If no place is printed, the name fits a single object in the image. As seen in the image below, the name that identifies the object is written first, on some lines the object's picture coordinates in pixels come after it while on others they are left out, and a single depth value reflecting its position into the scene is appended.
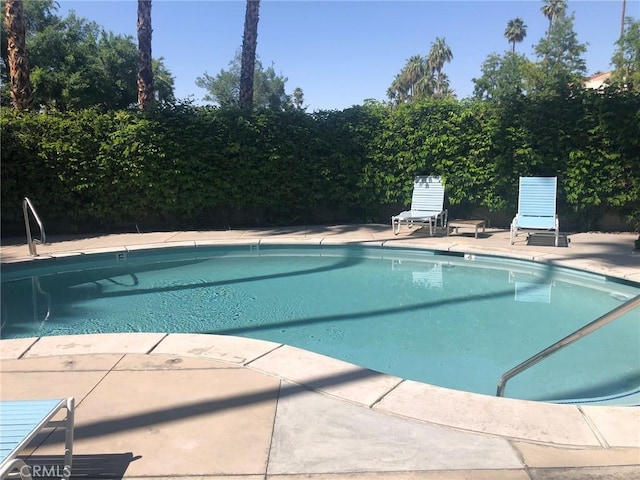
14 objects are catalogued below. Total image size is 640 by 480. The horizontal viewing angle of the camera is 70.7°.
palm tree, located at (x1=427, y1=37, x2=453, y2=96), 66.37
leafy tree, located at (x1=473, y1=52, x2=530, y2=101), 34.56
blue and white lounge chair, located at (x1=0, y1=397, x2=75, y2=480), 1.74
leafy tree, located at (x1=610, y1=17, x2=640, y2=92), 27.45
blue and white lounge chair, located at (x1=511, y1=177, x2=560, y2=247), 8.68
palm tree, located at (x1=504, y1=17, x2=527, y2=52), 62.34
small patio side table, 9.38
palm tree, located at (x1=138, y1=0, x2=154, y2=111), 11.47
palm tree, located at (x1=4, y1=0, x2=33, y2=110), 10.70
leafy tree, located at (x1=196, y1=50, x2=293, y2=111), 44.47
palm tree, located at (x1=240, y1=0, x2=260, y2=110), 12.35
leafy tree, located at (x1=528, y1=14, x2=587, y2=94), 36.06
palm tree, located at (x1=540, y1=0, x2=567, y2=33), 55.49
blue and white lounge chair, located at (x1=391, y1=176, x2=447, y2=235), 9.82
